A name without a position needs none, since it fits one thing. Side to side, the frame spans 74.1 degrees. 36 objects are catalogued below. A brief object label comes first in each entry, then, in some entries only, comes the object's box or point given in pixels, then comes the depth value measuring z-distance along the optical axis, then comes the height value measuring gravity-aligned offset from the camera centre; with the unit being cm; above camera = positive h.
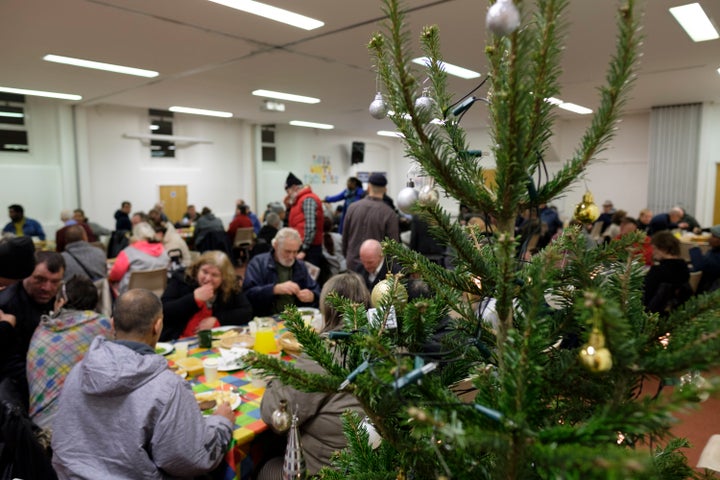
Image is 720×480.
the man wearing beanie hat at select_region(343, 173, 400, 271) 456 -34
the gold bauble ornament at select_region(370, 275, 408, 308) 78 -18
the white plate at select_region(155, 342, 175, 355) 277 -96
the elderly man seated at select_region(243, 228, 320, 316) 383 -79
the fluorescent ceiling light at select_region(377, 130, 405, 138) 1530 +172
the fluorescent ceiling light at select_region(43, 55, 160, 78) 600 +160
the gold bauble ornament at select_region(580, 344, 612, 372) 50 -18
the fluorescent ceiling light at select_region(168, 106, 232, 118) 1049 +169
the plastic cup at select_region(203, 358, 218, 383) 242 -94
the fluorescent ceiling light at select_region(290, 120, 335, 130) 1302 +171
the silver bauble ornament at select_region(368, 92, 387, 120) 130 +21
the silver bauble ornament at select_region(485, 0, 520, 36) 55 +19
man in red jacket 548 -42
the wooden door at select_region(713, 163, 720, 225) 1056 -37
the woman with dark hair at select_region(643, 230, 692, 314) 414 -81
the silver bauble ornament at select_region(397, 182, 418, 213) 110 -3
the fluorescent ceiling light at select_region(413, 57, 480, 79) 664 +161
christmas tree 50 -19
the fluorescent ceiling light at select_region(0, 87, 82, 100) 805 +163
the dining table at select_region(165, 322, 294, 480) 199 -101
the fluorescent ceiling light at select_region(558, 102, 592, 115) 1020 +168
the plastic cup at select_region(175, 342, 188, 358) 268 -93
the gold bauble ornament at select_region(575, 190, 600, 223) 90 -5
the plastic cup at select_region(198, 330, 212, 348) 291 -93
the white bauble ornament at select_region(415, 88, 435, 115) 65 +12
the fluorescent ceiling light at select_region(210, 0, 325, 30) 417 +159
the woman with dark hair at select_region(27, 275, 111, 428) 221 -76
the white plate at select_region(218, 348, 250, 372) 255 -96
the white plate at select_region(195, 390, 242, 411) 218 -98
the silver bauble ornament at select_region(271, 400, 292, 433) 163 -80
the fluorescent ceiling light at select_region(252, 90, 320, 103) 852 +165
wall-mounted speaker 1588 +109
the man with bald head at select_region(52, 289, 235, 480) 168 -84
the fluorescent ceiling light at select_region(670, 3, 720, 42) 436 +160
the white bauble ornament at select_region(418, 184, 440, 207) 84 -2
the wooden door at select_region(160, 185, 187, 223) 1161 -35
